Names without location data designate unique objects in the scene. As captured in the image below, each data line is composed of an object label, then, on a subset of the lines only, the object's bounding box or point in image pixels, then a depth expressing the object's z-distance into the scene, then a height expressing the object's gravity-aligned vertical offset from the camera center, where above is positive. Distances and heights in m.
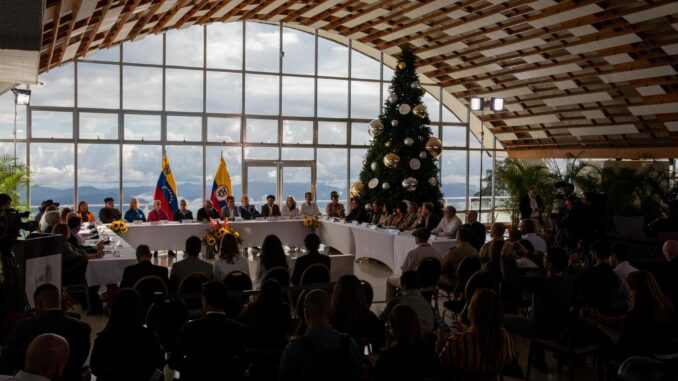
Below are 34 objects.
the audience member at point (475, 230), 8.88 -0.67
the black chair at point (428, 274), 5.30 -0.82
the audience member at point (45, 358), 2.85 -0.82
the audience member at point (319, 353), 3.27 -0.91
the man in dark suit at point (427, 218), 10.28 -0.60
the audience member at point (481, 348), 3.57 -0.93
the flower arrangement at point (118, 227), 10.92 -0.86
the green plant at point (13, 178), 12.37 -0.05
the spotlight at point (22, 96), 11.98 +1.51
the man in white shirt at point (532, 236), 7.78 -0.66
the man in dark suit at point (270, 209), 13.91 -0.65
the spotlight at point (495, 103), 13.75 +1.73
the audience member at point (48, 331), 3.60 -0.91
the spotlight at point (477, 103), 13.40 +1.68
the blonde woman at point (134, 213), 12.77 -0.72
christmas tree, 13.57 +0.86
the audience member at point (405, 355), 3.33 -0.92
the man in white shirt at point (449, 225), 9.74 -0.67
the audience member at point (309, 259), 6.48 -0.82
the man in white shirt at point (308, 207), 14.02 -0.60
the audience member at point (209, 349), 3.76 -1.02
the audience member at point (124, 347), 3.71 -1.00
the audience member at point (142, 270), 5.89 -0.87
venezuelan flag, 13.54 -0.28
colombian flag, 14.38 -0.19
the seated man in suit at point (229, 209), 13.45 -0.64
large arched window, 15.16 +1.65
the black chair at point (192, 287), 5.59 -0.99
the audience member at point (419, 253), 7.06 -0.80
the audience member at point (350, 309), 4.31 -0.88
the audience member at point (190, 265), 6.18 -0.85
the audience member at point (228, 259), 6.36 -0.82
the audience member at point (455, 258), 7.21 -0.87
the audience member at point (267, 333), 4.25 -1.03
